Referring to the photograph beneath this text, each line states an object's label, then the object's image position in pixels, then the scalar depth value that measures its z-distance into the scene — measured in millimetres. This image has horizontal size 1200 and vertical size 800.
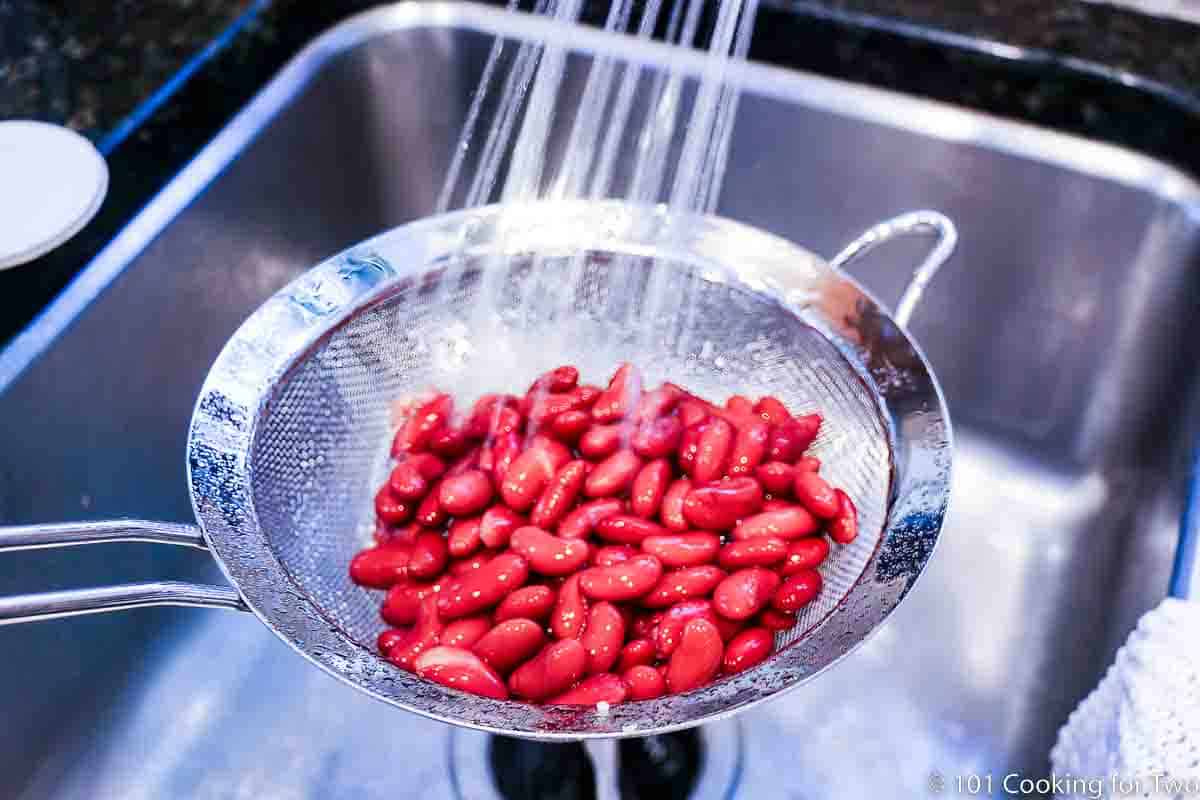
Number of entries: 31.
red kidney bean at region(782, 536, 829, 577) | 624
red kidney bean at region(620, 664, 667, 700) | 569
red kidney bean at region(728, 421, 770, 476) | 670
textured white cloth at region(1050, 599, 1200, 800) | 543
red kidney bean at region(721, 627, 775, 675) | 581
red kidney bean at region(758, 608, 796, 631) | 614
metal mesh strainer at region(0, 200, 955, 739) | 525
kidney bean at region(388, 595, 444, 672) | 582
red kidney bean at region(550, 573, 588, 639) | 608
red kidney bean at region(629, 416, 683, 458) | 685
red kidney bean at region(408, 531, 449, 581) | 641
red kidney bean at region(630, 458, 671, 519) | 664
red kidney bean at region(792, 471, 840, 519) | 633
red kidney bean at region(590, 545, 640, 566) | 638
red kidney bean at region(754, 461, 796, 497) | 659
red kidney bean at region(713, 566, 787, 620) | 599
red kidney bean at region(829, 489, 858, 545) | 624
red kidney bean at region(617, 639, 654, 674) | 599
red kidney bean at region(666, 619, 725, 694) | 573
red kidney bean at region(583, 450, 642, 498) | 674
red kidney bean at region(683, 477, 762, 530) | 644
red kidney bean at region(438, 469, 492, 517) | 662
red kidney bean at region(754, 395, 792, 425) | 704
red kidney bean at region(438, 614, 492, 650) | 597
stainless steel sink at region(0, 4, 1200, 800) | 736
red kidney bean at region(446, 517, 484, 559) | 647
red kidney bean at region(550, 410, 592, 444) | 695
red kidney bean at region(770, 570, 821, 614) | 608
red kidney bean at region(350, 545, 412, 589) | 649
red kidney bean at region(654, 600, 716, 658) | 600
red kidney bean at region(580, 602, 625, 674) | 592
